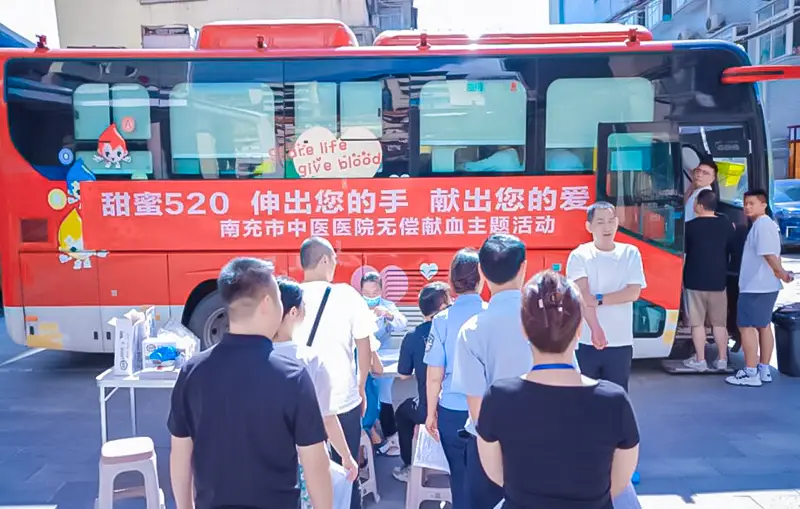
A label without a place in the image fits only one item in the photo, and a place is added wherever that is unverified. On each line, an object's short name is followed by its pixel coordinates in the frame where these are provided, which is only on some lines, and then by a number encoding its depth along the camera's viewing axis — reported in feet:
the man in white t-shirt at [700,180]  21.66
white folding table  13.80
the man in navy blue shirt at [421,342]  12.35
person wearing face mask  15.67
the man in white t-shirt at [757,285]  20.06
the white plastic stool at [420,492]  12.07
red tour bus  20.26
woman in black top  6.40
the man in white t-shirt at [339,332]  10.31
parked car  51.28
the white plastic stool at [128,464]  11.78
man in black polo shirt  6.97
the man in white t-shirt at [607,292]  13.58
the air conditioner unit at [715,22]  74.59
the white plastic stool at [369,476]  13.61
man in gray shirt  8.71
